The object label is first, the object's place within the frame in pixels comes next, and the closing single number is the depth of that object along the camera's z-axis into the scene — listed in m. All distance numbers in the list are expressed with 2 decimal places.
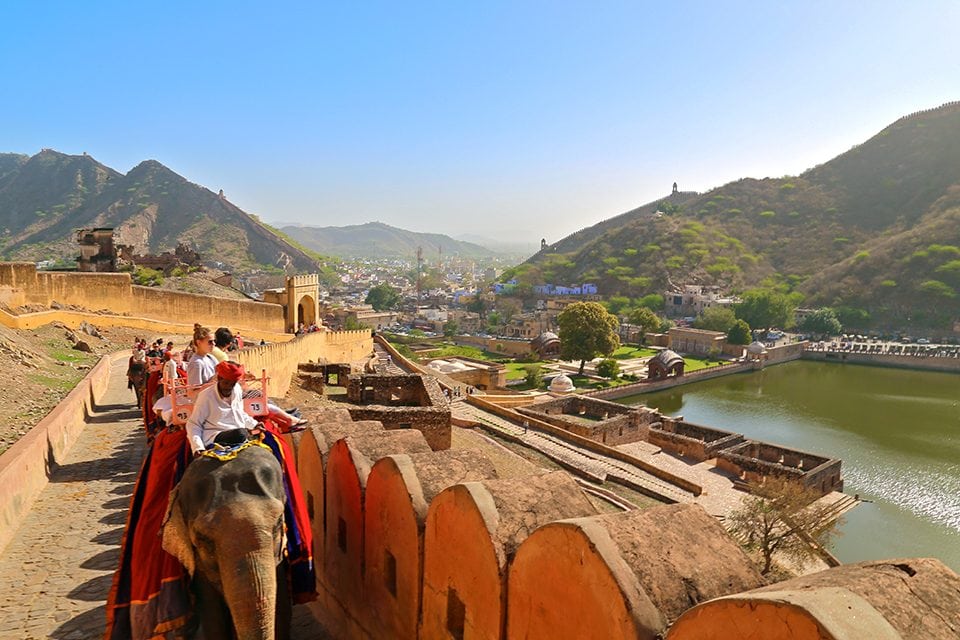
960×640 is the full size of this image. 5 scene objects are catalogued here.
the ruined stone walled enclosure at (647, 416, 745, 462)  28.31
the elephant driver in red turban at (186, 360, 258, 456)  4.48
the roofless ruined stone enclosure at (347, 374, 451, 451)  17.41
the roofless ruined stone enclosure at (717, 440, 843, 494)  24.28
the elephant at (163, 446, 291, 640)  3.71
